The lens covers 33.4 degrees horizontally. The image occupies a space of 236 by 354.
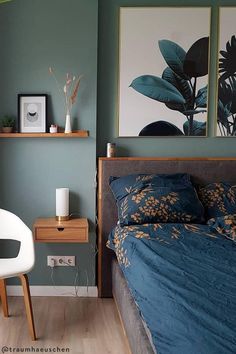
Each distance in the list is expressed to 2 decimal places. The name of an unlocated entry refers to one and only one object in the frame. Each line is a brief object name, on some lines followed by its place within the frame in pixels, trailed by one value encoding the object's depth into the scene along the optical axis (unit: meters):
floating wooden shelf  2.92
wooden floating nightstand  2.80
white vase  2.94
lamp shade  2.92
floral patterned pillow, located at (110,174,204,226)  2.71
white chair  2.33
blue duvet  1.29
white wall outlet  3.07
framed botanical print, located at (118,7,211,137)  3.08
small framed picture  2.98
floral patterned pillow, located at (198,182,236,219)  2.79
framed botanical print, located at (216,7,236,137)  3.12
